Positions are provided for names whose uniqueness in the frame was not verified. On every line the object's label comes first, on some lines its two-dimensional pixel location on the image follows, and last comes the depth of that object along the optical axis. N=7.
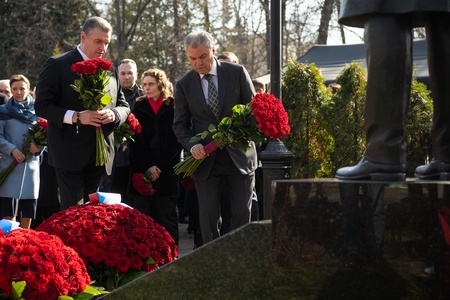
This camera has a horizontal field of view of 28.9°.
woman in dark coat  8.74
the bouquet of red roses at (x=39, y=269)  4.29
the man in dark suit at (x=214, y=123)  6.80
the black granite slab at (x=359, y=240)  3.82
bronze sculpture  4.12
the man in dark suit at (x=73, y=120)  6.69
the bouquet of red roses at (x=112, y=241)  4.91
